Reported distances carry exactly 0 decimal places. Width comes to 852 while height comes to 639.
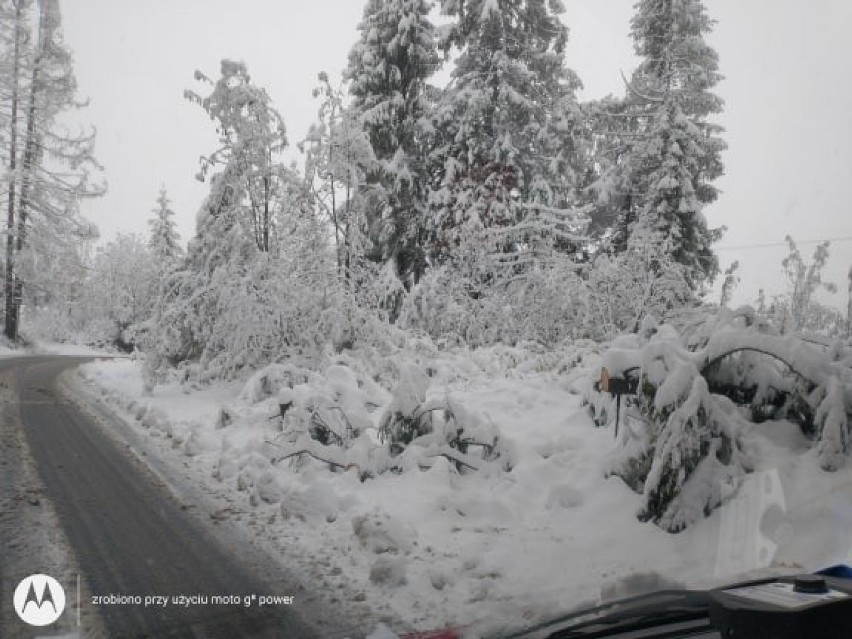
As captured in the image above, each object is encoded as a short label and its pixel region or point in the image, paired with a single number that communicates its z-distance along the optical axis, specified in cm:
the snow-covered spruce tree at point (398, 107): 1878
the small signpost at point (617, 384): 518
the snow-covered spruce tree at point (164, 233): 4103
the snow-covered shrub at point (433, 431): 597
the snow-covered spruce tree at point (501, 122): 1778
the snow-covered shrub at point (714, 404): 426
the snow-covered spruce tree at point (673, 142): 1733
